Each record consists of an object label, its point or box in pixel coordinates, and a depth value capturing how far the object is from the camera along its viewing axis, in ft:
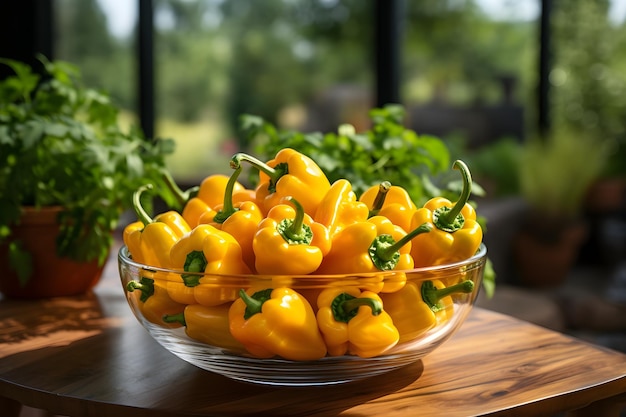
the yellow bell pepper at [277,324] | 2.34
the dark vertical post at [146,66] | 13.10
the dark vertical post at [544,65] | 12.44
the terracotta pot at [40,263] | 3.80
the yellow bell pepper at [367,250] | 2.47
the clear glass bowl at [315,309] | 2.41
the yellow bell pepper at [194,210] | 3.08
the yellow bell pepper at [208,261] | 2.43
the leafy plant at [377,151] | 3.68
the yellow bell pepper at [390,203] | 2.79
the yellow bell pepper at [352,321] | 2.36
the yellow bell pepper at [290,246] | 2.43
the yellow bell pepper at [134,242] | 2.81
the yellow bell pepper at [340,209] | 2.69
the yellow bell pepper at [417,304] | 2.48
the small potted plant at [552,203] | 12.46
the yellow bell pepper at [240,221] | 2.62
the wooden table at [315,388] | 2.48
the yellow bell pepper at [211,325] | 2.45
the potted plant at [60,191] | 3.64
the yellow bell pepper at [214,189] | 3.17
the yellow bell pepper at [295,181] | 2.79
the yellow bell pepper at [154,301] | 2.56
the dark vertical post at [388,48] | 11.87
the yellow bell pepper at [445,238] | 2.63
